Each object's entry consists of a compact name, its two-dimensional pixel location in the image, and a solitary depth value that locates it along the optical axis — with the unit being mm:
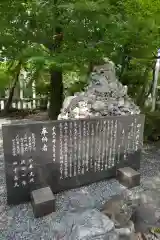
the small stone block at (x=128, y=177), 3320
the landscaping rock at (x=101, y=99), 3474
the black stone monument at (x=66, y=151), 2684
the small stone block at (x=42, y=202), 2565
